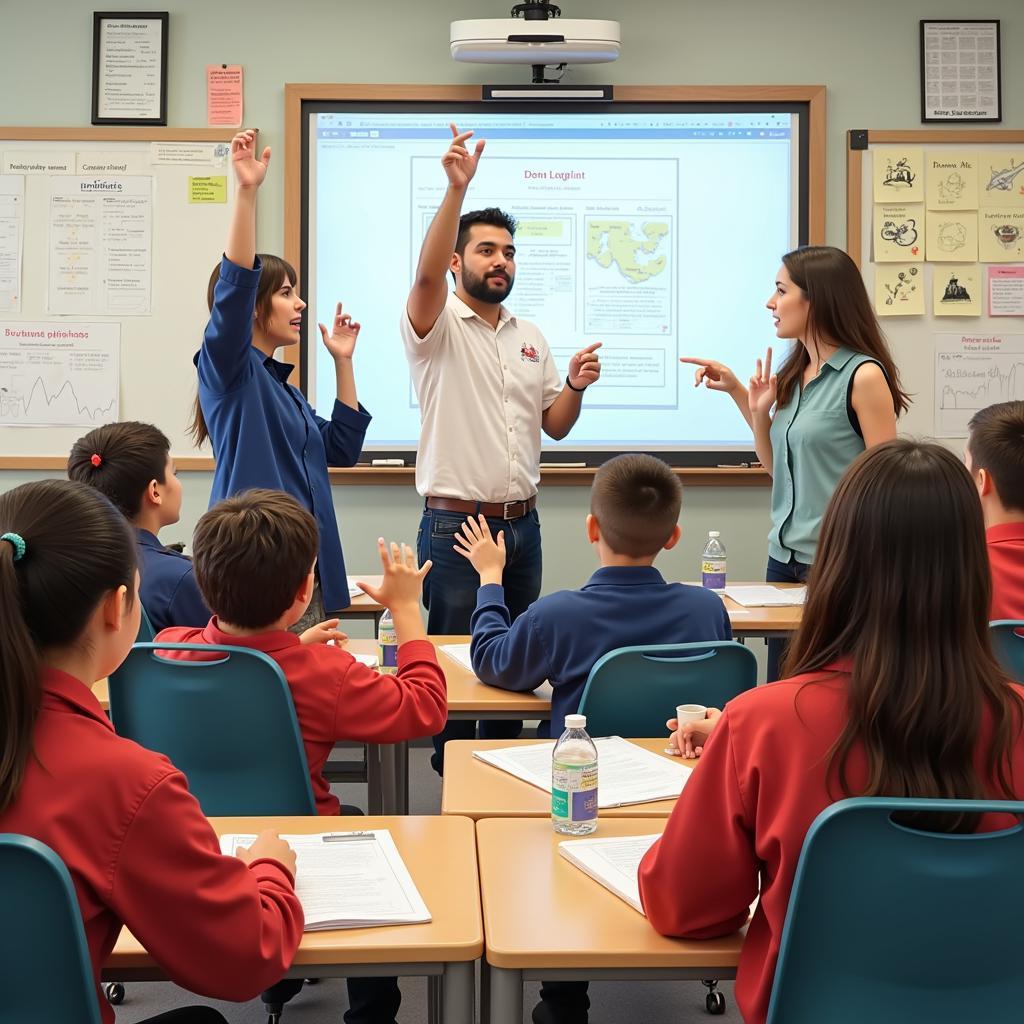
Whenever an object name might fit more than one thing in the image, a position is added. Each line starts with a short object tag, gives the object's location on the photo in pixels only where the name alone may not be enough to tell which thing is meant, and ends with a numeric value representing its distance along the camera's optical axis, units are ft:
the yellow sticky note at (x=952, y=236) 15.26
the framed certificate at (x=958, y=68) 15.11
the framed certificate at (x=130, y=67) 14.74
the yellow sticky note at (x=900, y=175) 15.19
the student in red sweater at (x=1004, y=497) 8.07
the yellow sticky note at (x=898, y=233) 15.25
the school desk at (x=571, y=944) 4.07
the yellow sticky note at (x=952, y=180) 15.20
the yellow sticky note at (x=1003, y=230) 15.24
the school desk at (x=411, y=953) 4.05
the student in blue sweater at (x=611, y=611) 7.37
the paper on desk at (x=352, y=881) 4.24
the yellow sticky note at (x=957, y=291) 15.35
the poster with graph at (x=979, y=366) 15.46
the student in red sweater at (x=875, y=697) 3.83
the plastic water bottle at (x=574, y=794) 5.14
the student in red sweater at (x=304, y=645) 6.20
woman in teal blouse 10.79
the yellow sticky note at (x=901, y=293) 15.35
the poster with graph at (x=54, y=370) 15.12
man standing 11.65
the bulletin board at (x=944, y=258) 15.20
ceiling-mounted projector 14.07
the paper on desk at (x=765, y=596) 10.61
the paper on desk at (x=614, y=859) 4.58
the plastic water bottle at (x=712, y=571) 11.51
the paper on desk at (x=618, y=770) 5.74
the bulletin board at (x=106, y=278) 14.97
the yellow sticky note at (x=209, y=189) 15.01
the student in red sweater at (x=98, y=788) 3.66
